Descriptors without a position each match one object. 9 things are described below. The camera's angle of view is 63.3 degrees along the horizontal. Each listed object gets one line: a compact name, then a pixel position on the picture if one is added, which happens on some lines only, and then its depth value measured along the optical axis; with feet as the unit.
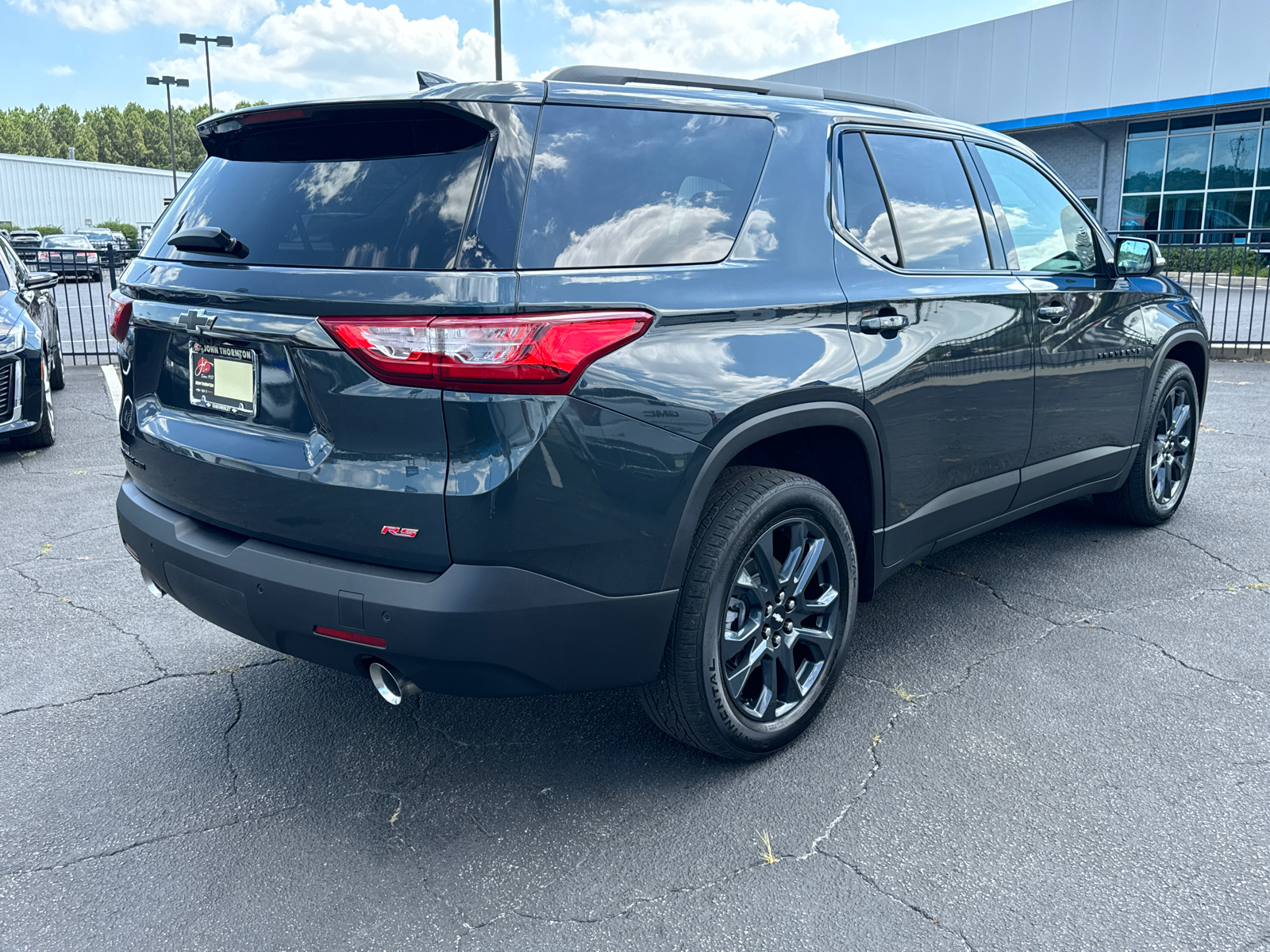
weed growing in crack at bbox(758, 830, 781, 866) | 8.36
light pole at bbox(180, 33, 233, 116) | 150.71
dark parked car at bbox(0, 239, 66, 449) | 22.38
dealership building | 87.04
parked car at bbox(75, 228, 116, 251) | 127.30
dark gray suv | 7.52
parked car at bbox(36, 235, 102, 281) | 88.40
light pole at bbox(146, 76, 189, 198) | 159.84
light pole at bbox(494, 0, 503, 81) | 62.90
